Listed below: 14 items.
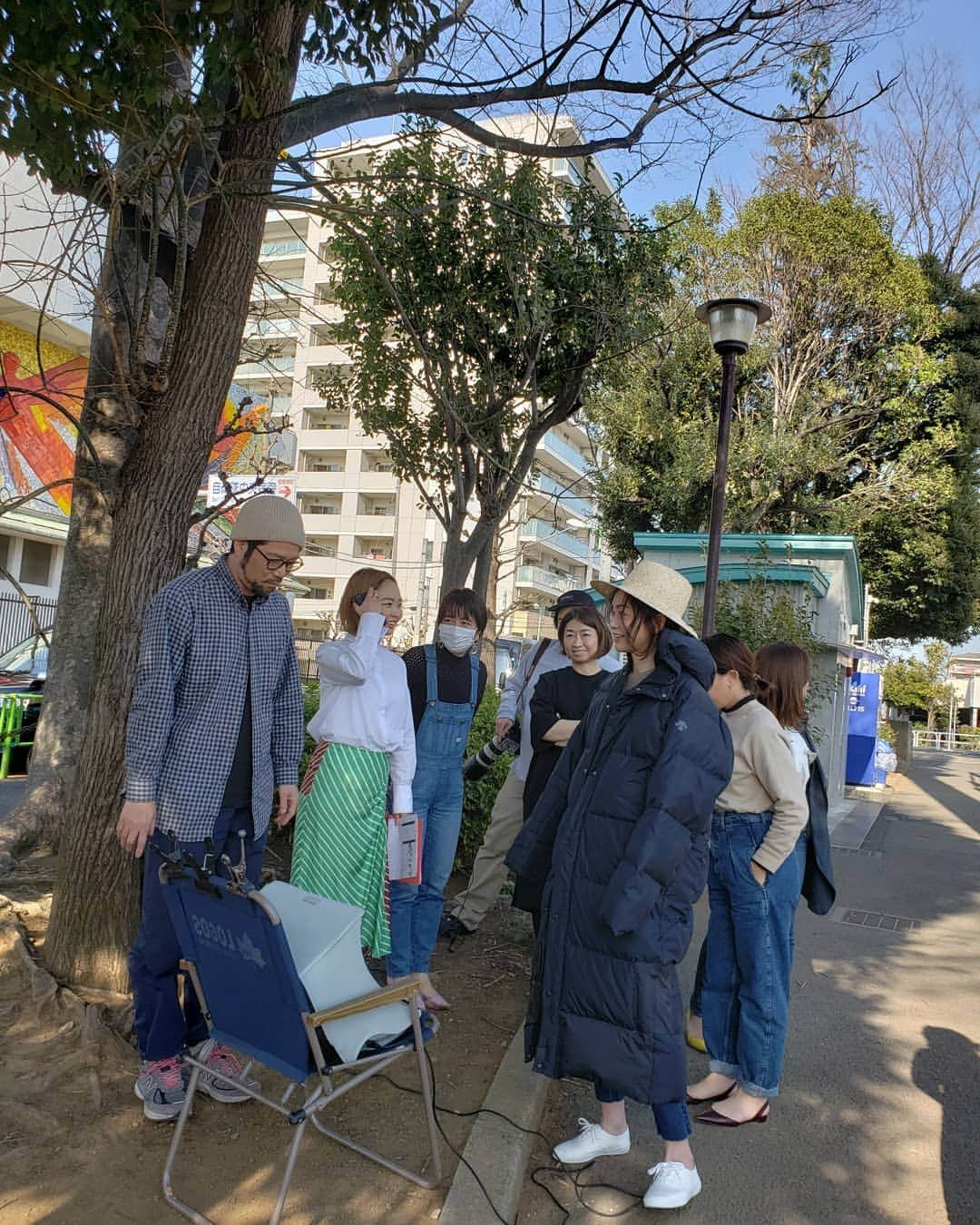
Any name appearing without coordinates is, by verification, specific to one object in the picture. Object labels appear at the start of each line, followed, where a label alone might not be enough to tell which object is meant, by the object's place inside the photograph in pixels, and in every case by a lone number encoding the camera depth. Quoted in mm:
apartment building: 47500
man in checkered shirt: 3279
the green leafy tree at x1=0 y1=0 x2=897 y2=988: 4094
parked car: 11586
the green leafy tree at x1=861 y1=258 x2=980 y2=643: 22906
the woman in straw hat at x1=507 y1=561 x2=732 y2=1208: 2953
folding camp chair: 2699
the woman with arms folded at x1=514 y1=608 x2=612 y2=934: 4941
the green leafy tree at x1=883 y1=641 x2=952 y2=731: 36375
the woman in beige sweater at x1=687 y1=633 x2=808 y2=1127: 3793
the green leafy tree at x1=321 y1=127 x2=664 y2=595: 9570
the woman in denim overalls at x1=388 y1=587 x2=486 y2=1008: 4609
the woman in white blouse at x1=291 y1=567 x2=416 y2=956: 4188
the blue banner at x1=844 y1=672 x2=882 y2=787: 18750
